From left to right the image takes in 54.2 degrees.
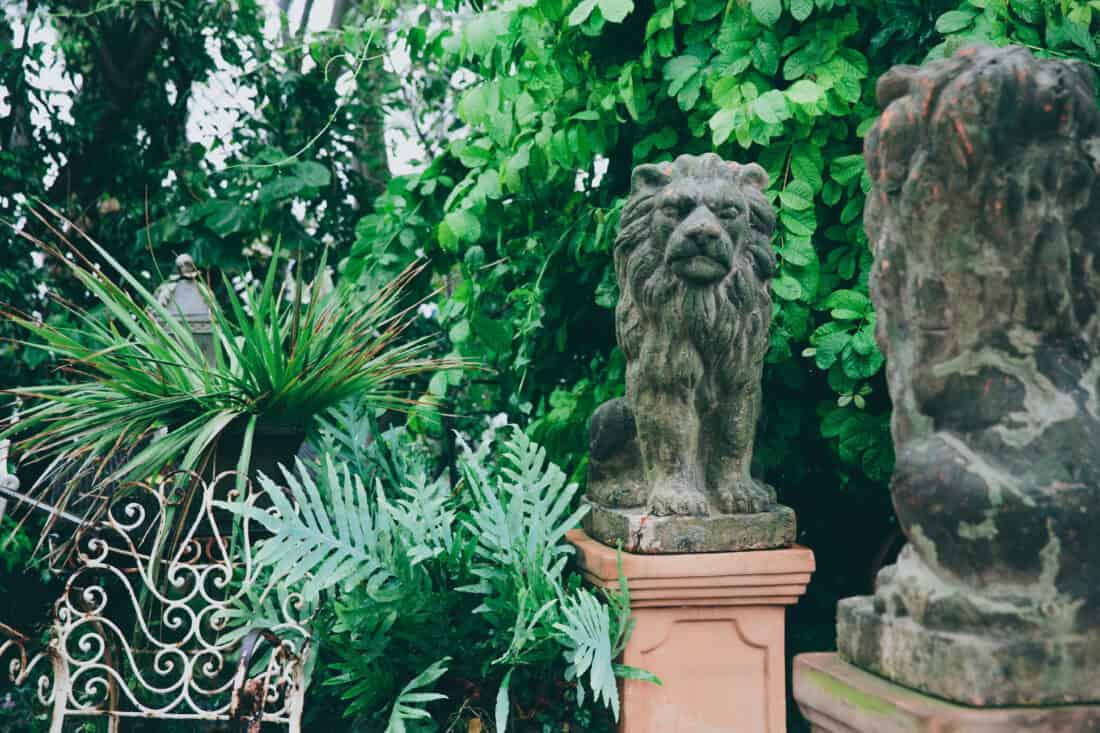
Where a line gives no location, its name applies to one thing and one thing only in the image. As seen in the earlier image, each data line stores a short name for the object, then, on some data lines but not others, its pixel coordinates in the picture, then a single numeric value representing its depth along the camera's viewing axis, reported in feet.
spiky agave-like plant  11.65
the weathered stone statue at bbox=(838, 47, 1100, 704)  6.15
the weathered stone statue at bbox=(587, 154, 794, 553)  10.51
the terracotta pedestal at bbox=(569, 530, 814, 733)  10.52
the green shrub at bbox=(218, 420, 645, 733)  9.82
